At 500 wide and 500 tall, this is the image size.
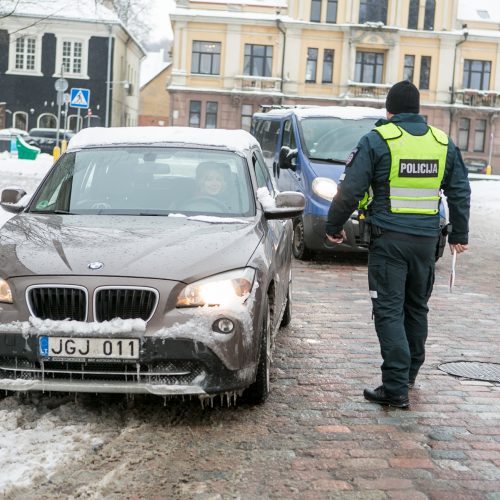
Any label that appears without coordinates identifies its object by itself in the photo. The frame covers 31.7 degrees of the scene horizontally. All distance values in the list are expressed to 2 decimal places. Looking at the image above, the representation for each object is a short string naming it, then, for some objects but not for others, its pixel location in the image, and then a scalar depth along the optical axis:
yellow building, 56.34
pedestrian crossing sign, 25.78
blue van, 11.63
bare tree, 75.31
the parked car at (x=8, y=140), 46.03
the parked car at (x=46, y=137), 46.84
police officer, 5.17
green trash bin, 38.38
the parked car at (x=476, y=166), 55.75
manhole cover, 6.25
